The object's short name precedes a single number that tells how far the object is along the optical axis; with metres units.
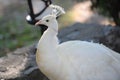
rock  3.58
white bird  2.86
